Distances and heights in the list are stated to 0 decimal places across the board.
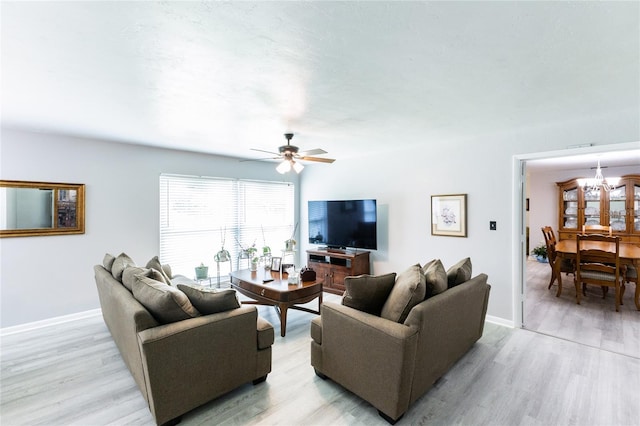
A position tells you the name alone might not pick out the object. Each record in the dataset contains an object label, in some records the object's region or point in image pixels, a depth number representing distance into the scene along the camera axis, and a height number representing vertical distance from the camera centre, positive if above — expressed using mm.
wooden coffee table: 3160 -887
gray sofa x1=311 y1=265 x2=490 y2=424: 1856 -979
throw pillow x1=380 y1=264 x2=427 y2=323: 2008 -599
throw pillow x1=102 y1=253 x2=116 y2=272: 3080 -521
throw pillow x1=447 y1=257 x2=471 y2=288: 2594 -564
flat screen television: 4738 -182
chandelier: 6586 +668
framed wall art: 3869 -33
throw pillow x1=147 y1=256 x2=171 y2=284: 3068 -551
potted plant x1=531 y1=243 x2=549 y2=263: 7355 -1076
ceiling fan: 3365 +672
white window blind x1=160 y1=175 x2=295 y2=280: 4547 -85
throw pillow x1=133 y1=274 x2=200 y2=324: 1948 -614
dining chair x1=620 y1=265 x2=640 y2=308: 3912 -889
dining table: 3881 -587
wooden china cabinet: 6469 +90
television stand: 4730 -890
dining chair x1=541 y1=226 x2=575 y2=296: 4648 -775
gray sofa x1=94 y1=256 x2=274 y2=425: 1818 -979
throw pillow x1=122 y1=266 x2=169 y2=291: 2418 -521
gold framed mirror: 3318 +82
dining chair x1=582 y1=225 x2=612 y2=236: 6167 -375
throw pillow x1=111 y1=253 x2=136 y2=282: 2713 -499
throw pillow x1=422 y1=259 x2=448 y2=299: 2252 -534
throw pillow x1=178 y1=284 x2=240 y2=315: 2145 -643
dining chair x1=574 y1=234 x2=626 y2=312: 3855 -759
